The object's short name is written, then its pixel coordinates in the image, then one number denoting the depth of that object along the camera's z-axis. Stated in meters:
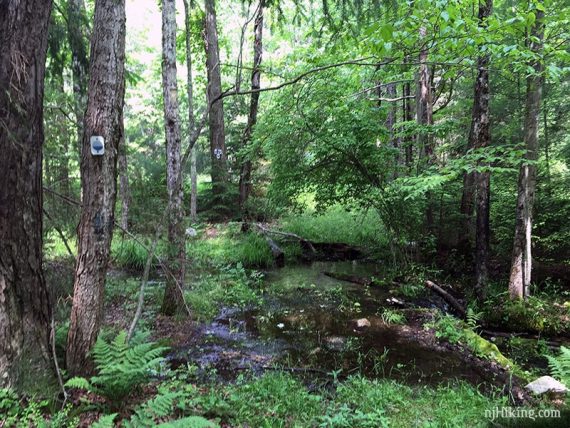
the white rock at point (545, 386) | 4.35
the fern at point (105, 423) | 2.60
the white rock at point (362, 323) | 6.71
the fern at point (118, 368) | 3.23
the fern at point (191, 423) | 2.75
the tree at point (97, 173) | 3.44
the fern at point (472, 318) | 6.65
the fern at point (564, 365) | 4.01
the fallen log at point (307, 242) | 11.69
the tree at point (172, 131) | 5.91
